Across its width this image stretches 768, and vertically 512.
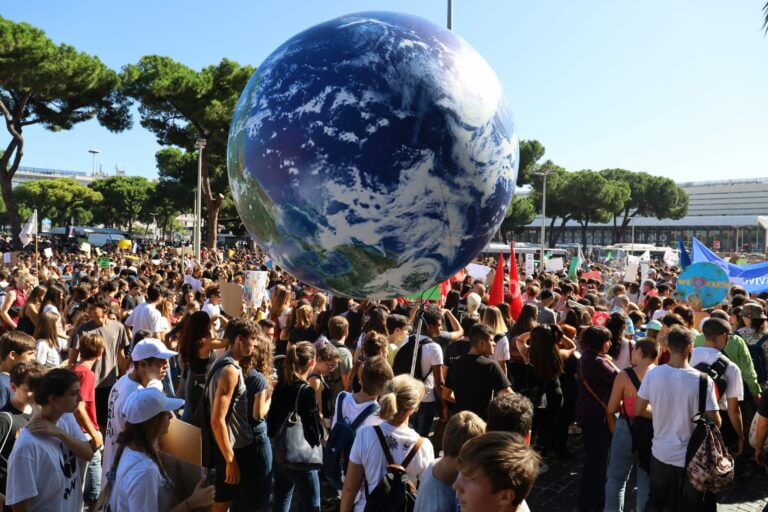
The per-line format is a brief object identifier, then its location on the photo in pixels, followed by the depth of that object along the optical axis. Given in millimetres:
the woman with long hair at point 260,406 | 4102
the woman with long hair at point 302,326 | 6562
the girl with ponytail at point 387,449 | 3211
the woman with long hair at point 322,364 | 4672
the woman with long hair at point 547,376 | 5980
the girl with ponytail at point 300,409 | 4113
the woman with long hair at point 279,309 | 7586
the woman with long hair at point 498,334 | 6180
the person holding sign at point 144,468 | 2598
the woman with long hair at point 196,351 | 5168
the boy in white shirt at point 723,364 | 4723
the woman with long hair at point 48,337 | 5281
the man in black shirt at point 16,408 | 3385
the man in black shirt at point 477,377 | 4832
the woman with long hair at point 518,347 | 6520
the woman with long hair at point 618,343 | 6020
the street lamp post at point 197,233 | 20969
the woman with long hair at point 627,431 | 4586
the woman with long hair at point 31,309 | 7383
